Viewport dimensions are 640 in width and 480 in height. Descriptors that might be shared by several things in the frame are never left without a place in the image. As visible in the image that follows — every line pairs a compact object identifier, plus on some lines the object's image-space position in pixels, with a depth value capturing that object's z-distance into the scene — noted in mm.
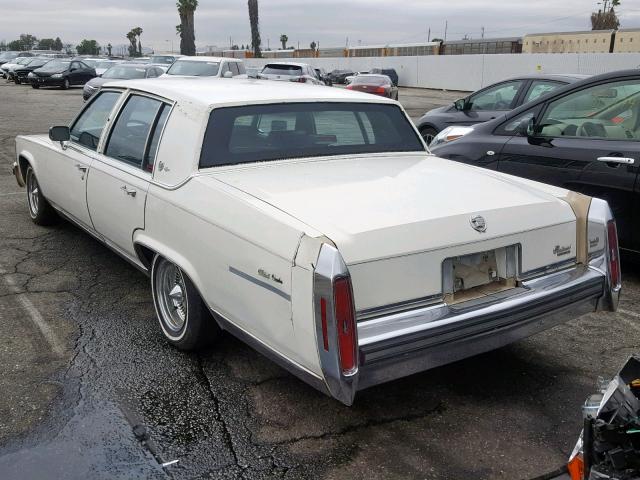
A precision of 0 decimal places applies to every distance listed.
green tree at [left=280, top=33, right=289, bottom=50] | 126825
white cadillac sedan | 2826
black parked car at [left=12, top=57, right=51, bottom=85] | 35031
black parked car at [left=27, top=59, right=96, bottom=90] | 31109
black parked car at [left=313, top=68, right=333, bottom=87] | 32262
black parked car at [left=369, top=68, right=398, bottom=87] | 45097
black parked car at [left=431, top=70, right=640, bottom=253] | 4906
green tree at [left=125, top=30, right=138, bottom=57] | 108750
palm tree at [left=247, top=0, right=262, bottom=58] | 48062
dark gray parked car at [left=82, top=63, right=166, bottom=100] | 21219
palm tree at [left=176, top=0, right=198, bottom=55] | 45906
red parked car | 22391
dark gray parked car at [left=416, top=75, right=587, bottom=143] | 9055
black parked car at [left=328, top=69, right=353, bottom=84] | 44250
